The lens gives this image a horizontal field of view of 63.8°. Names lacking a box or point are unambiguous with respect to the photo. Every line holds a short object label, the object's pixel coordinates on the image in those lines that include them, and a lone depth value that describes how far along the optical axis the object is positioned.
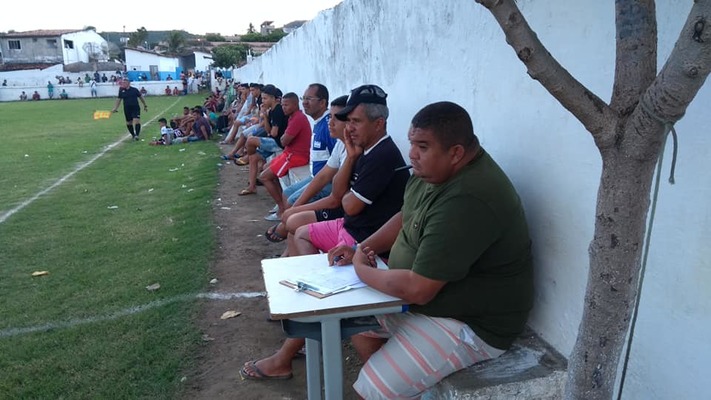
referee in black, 15.99
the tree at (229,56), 54.59
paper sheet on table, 2.49
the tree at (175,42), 75.19
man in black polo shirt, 3.46
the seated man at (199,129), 15.82
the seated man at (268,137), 8.13
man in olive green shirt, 2.27
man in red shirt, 6.86
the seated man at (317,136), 5.65
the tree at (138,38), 93.94
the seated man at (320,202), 4.33
